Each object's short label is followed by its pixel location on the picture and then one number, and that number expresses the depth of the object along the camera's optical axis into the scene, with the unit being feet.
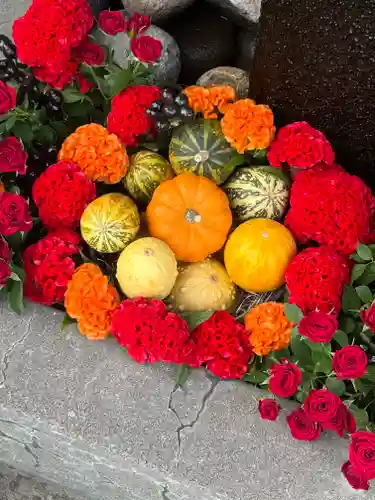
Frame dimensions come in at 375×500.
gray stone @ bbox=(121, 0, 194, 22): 6.58
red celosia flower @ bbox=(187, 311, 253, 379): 4.58
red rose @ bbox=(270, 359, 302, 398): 4.17
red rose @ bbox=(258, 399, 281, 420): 4.30
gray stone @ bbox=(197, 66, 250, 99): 6.25
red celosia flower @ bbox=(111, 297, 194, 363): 4.47
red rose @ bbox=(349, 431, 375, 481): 3.86
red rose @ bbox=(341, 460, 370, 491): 3.97
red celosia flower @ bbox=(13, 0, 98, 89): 5.12
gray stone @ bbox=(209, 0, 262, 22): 6.67
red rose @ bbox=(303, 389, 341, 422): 4.04
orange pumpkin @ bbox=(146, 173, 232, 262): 5.05
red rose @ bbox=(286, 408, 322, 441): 4.21
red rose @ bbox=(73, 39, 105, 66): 5.45
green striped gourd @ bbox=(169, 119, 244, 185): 5.29
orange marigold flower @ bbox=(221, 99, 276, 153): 5.10
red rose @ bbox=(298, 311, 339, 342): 3.98
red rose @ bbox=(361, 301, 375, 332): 4.11
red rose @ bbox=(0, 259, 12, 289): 4.64
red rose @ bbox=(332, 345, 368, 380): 3.93
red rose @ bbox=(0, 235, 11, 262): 4.77
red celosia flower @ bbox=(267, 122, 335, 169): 4.95
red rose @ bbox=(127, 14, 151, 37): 5.51
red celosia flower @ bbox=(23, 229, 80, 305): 4.87
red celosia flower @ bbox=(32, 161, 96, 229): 5.06
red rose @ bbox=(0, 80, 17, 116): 4.91
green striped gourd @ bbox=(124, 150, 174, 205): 5.34
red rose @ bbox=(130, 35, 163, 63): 5.27
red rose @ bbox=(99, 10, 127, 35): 5.32
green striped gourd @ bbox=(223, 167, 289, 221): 5.24
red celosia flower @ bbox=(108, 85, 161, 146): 5.27
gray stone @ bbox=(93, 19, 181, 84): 6.38
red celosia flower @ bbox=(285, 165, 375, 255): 4.83
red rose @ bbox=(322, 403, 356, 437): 4.09
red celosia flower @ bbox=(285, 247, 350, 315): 4.56
